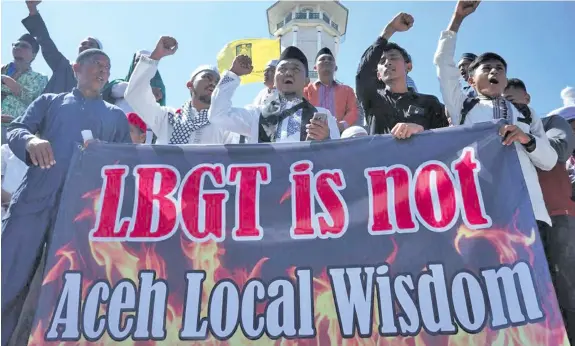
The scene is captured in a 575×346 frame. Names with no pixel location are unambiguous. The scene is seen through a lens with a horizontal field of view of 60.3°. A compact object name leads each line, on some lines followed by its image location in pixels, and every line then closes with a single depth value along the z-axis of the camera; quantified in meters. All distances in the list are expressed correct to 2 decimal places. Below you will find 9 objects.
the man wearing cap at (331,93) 4.95
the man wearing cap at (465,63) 5.05
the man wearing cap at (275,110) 3.32
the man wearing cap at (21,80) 4.87
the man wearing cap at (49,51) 4.15
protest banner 2.31
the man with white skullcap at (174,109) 3.42
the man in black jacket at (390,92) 3.30
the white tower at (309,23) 41.91
